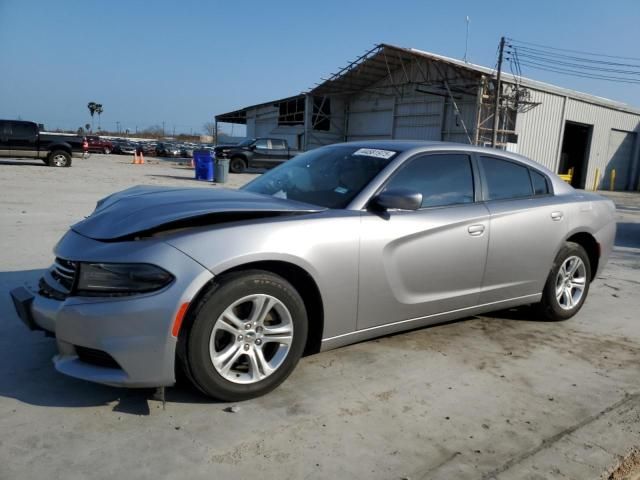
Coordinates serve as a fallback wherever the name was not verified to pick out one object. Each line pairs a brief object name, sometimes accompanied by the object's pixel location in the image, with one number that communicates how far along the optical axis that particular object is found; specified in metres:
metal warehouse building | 25.83
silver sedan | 2.51
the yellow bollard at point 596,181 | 29.41
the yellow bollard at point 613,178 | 29.82
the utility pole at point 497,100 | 24.08
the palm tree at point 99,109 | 98.81
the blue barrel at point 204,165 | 19.38
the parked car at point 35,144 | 19.31
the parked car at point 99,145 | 40.12
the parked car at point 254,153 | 24.16
